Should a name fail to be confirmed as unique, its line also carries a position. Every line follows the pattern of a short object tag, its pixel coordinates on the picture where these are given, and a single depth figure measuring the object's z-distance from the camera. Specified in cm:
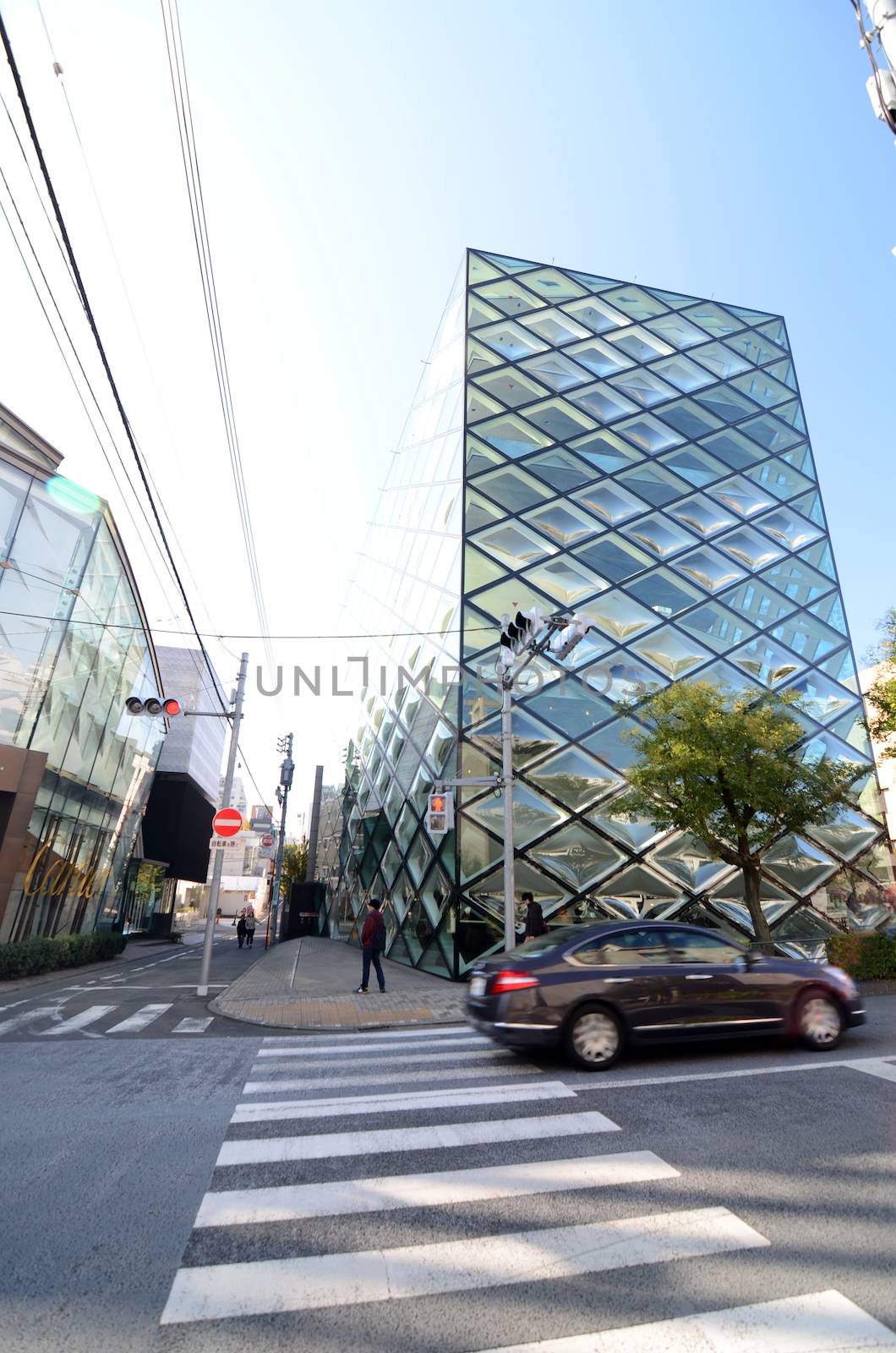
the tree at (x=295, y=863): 5906
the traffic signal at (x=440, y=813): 1406
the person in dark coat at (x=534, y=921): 1480
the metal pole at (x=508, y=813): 1231
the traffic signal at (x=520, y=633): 1249
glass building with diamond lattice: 1772
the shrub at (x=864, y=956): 1345
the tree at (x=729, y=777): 1488
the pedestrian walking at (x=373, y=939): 1259
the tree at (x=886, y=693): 1658
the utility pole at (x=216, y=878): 1301
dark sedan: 689
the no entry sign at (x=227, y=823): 1363
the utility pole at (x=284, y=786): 4235
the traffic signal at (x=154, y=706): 1370
